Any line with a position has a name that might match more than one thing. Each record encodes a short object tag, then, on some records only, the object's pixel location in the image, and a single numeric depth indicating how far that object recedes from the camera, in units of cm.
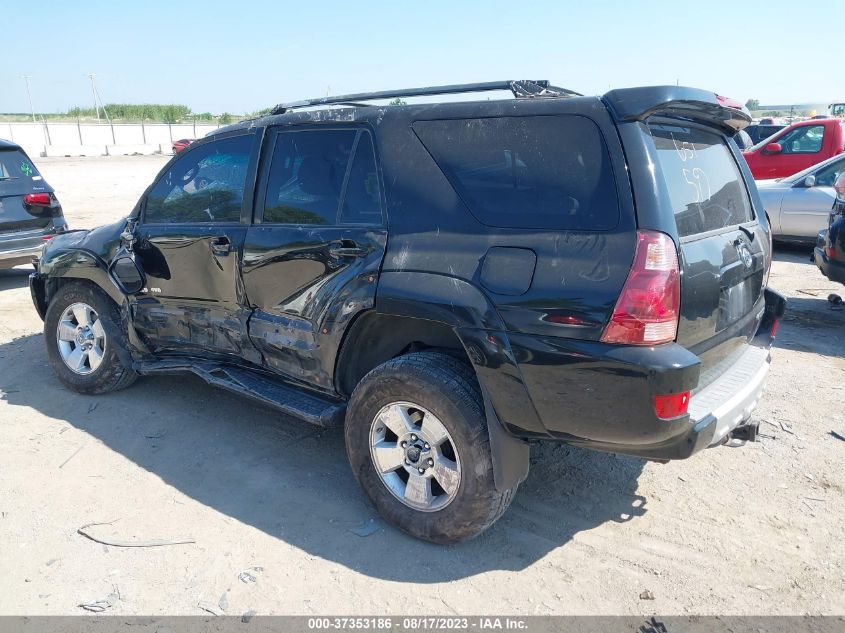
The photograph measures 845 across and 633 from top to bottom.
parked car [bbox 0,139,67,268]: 791
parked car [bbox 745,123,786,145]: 1945
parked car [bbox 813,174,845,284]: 621
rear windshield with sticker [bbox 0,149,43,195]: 797
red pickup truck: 1181
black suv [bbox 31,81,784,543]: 261
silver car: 917
